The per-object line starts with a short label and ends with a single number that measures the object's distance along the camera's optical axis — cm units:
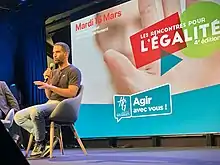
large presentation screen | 379
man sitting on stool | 277
